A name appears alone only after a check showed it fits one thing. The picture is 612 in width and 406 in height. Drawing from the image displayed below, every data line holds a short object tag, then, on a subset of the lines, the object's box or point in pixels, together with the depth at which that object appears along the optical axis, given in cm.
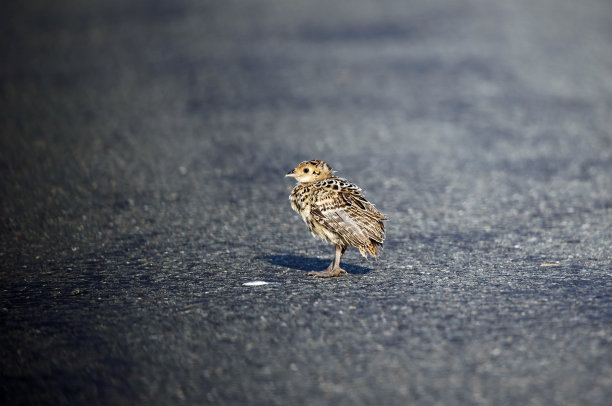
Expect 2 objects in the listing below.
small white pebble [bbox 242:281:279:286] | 1306
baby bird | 1347
